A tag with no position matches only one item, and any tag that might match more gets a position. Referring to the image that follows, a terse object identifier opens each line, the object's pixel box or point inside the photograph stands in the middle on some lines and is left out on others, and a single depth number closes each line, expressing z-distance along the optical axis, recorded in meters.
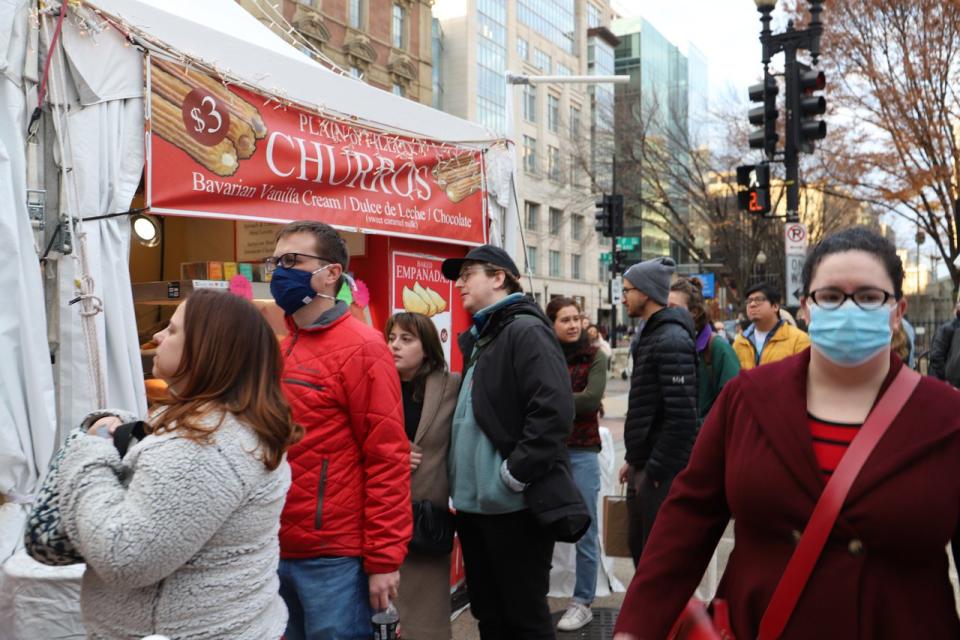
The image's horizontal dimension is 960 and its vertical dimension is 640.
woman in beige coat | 3.62
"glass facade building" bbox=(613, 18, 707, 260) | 66.12
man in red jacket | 2.78
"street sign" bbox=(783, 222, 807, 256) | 10.06
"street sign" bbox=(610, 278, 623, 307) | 24.42
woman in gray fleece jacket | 1.84
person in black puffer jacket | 3.99
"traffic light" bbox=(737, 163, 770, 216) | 11.37
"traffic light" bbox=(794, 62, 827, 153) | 9.92
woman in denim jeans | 4.95
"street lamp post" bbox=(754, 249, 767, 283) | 26.67
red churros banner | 3.90
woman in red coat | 1.67
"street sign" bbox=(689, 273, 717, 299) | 23.86
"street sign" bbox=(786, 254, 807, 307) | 9.87
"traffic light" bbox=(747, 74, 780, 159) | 10.77
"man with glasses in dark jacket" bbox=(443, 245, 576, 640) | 3.27
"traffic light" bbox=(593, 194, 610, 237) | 22.61
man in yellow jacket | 6.57
